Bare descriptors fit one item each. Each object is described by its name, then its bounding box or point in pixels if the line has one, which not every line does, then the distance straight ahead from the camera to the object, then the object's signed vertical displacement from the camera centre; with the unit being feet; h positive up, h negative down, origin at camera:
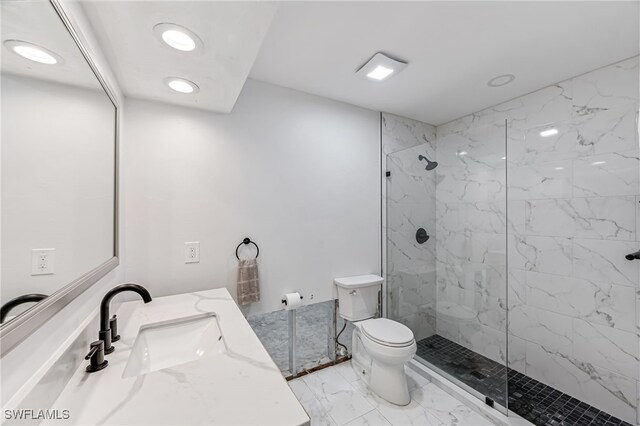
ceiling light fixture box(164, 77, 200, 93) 4.72 +2.44
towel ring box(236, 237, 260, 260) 6.26 -0.71
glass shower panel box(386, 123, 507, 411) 6.91 -1.26
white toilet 6.07 -3.15
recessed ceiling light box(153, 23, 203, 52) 3.42 +2.47
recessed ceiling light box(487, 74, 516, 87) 6.51 +3.50
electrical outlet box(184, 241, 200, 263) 5.72 -0.88
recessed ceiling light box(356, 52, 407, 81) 5.74 +3.46
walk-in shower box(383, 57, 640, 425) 5.77 -1.00
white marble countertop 2.11 -1.68
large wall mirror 1.81 +0.43
